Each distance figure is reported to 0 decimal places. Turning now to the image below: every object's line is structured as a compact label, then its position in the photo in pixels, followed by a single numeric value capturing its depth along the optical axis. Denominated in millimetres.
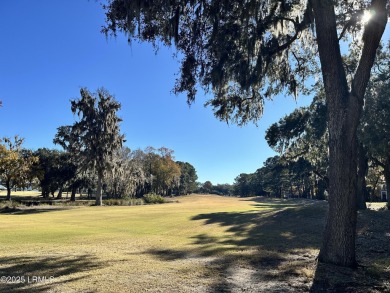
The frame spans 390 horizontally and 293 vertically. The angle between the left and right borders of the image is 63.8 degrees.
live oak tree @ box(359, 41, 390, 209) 18672
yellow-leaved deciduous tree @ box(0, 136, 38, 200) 41125
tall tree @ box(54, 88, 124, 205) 37906
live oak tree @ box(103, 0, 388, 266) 7625
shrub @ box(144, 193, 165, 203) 49344
